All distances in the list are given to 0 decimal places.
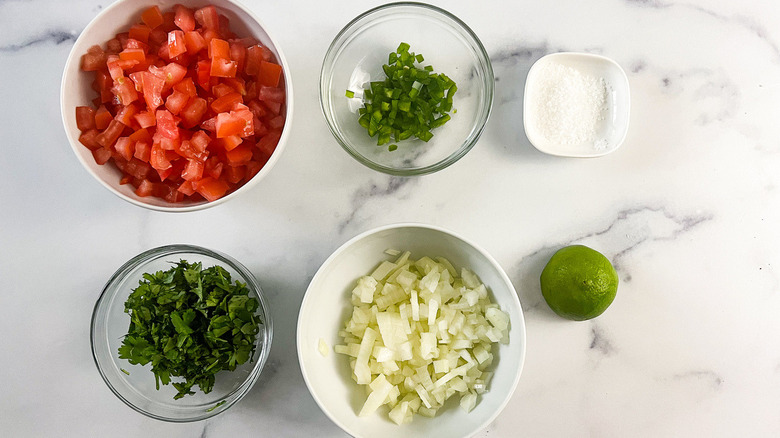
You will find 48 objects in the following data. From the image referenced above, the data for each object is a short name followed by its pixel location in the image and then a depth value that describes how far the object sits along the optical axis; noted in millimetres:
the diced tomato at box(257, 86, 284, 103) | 517
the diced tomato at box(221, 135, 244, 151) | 497
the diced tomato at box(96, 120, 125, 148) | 506
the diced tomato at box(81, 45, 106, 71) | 506
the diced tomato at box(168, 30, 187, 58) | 500
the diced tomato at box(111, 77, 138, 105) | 497
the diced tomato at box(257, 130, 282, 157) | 518
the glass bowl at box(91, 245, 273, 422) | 524
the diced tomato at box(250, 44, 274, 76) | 517
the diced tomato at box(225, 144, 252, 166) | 507
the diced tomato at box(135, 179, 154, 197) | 510
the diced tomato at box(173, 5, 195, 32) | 509
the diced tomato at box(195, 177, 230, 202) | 506
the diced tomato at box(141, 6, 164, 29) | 512
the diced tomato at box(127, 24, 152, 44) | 510
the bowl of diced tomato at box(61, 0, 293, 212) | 498
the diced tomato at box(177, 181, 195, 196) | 505
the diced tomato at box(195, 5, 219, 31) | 511
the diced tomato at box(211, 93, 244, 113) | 502
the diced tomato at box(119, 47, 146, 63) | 500
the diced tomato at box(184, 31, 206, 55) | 503
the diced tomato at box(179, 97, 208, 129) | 501
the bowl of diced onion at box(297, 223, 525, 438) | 518
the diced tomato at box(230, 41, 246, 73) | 512
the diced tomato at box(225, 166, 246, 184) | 515
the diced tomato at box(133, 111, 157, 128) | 500
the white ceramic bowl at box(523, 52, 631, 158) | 554
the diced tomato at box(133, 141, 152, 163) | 500
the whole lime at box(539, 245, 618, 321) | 527
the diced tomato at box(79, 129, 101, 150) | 506
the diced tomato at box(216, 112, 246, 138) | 492
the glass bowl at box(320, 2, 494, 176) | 559
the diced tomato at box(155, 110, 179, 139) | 494
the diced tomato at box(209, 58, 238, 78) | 497
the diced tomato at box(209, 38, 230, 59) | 498
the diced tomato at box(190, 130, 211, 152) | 499
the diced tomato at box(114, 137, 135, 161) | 502
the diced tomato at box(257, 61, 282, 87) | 513
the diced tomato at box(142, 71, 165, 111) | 494
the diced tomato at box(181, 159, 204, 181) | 499
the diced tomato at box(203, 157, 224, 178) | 510
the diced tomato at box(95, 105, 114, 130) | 508
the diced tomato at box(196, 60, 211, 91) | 503
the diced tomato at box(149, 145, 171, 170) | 495
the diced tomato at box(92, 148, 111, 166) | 509
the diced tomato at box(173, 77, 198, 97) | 501
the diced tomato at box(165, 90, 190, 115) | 496
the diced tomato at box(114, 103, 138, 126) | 501
